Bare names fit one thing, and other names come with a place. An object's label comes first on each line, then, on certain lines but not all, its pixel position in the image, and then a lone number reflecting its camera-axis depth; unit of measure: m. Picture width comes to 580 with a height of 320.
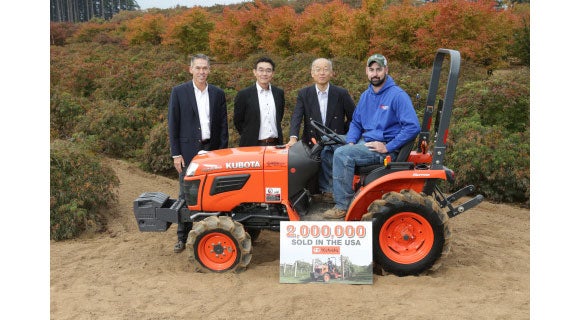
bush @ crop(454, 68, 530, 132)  8.94
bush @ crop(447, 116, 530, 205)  7.39
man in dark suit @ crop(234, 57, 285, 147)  5.84
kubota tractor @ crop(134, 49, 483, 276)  4.61
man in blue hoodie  4.65
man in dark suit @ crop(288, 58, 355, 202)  5.67
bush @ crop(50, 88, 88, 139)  11.16
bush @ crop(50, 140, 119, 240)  6.23
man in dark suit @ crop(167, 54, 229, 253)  5.62
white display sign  4.54
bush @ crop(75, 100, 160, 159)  10.14
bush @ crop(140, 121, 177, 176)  9.07
